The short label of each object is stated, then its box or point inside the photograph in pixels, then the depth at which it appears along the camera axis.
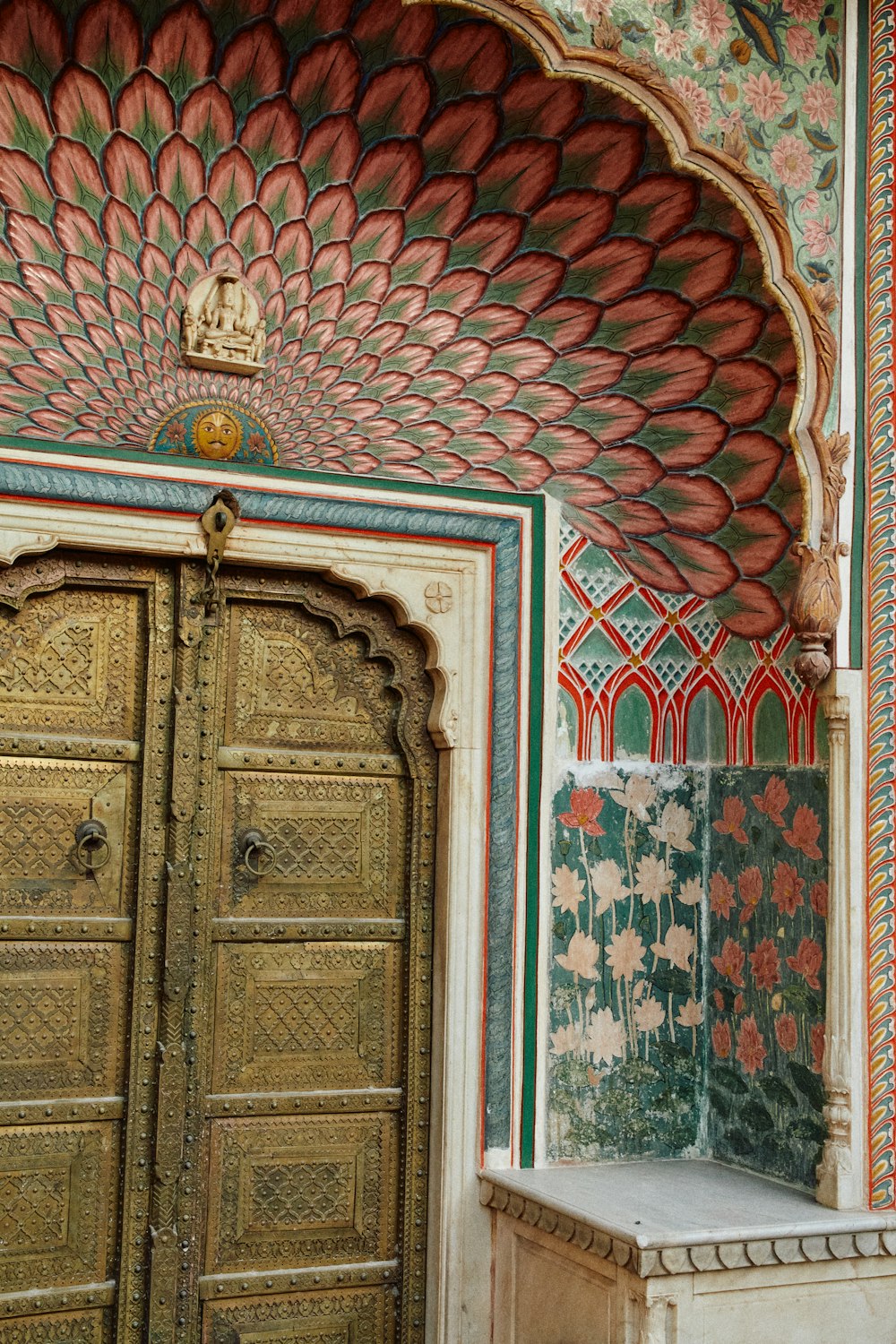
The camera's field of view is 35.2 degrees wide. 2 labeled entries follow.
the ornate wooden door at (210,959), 3.19
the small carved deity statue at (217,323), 3.18
